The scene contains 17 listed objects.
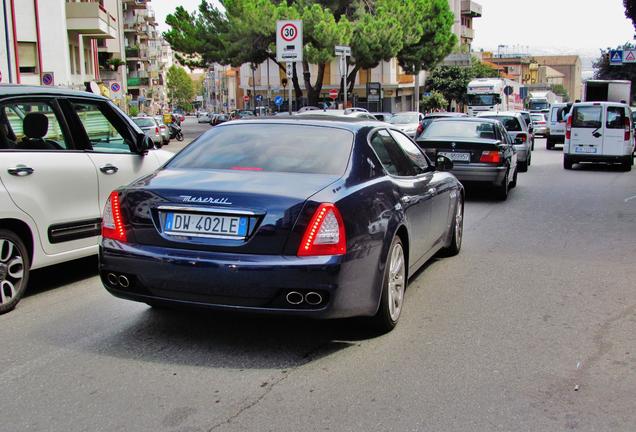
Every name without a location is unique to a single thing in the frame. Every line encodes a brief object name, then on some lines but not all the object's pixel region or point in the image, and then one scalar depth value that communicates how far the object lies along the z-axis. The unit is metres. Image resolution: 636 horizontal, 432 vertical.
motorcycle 45.97
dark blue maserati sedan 4.42
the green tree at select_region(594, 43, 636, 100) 69.57
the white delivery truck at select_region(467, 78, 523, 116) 46.88
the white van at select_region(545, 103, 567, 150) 32.00
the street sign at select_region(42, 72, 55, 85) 25.09
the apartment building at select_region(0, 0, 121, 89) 32.56
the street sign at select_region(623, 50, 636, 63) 46.12
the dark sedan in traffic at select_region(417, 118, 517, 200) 13.06
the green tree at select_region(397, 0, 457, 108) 54.53
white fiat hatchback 5.78
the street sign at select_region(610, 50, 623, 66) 50.25
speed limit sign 19.97
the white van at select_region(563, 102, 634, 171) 20.45
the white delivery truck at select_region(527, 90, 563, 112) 63.50
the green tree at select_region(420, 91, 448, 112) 75.56
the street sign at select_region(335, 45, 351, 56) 29.14
